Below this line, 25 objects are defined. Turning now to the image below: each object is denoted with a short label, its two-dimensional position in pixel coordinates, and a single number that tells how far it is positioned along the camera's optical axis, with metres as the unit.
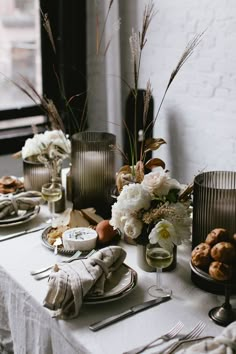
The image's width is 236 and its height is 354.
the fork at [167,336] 1.18
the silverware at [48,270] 1.51
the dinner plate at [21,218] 1.85
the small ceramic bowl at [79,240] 1.64
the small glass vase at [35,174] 2.09
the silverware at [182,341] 1.18
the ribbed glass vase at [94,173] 1.90
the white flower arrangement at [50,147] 2.06
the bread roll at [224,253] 1.24
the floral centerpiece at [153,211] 1.43
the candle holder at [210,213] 1.44
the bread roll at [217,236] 1.28
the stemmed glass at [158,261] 1.38
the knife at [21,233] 1.78
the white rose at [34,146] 2.07
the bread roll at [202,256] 1.30
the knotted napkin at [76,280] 1.31
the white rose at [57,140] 2.07
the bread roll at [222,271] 1.23
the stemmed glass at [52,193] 1.88
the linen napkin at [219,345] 1.09
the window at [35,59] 3.27
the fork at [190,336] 1.19
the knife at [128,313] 1.28
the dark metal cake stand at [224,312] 1.29
